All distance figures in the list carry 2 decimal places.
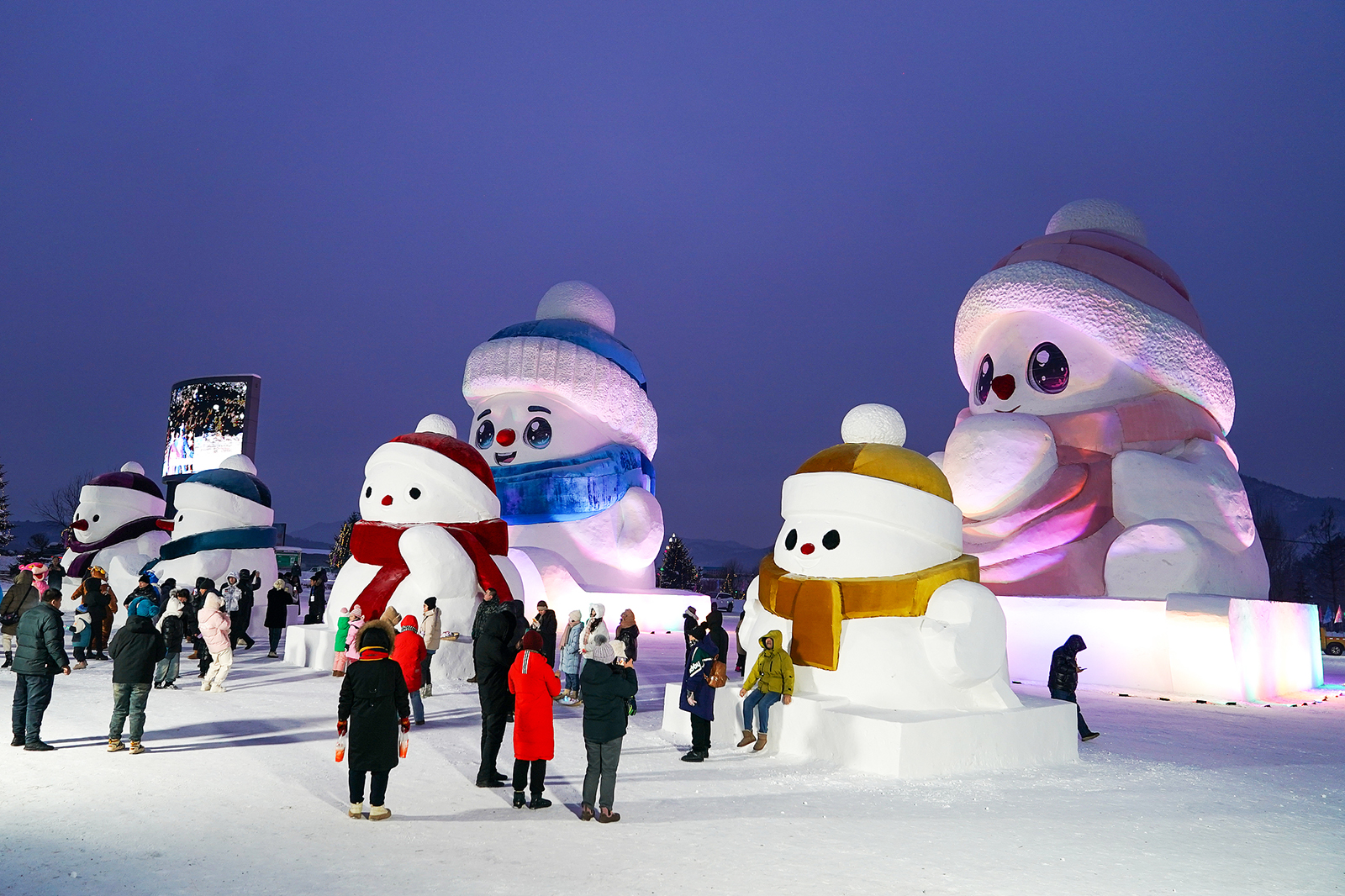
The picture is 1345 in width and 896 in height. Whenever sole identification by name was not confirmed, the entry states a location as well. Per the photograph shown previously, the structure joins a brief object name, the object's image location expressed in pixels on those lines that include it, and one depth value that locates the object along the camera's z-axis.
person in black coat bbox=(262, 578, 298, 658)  16.16
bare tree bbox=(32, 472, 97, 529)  52.69
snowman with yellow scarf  8.59
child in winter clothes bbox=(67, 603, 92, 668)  13.37
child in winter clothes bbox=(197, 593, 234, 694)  11.06
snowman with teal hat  18.72
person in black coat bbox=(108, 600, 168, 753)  7.67
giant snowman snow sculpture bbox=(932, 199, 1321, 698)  13.69
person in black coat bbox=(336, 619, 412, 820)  5.86
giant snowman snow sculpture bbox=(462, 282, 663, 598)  20.50
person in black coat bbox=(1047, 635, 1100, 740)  9.78
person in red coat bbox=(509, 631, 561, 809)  6.29
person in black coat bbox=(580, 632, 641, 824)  6.08
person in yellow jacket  8.59
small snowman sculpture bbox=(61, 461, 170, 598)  22.20
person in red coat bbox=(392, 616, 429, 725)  8.43
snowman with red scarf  12.86
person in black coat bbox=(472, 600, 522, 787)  7.05
